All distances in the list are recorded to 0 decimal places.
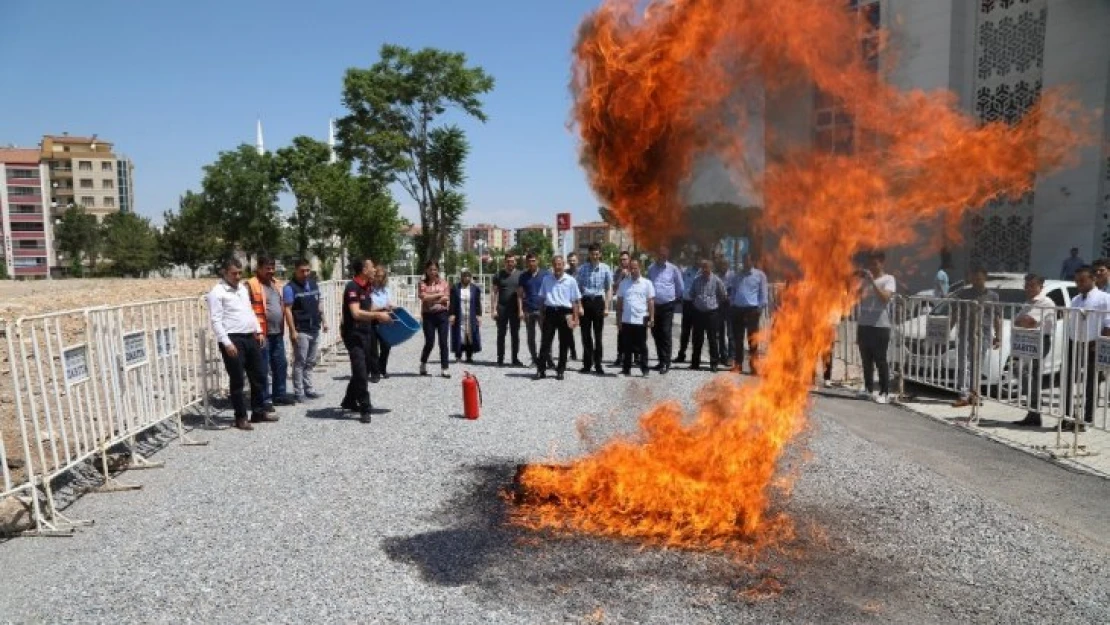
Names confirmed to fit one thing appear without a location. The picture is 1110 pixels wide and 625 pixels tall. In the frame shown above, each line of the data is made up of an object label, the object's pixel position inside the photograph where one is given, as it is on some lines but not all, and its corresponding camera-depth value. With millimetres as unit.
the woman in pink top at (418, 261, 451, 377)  11297
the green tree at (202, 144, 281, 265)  45000
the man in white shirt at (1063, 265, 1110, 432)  7098
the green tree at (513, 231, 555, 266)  74812
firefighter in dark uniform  8336
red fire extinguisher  8312
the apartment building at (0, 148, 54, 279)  100312
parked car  8719
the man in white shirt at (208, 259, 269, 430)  7703
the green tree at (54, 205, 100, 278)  77938
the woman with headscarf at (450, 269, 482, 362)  12923
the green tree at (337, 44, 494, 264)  33781
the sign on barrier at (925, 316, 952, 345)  9266
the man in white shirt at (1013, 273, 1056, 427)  7746
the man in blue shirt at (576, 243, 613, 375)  11469
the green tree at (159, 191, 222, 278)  60812
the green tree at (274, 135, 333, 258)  38344
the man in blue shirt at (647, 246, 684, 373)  11711
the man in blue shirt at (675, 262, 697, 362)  11953
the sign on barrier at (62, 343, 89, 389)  5746
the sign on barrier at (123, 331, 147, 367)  6723
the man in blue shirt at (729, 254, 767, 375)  11438
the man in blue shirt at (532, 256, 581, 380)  10953
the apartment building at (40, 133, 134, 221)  113125
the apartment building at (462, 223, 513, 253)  154000
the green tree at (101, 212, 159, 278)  66188
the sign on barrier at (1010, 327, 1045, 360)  7695
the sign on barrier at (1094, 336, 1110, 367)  6910
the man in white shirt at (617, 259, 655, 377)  11164
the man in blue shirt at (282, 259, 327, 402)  9555
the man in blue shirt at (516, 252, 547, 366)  12266
